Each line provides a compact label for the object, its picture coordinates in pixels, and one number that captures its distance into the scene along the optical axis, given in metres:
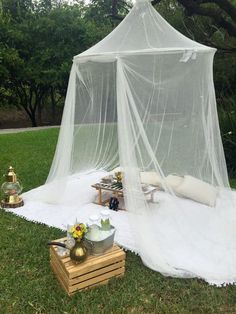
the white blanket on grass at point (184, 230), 2.29
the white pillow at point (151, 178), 2.86
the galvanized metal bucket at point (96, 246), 2.13
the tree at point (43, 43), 10.04
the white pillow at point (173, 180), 3.08
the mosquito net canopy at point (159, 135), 2.46
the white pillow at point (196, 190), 3.20
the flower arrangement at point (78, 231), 2.01
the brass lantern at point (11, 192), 3.33
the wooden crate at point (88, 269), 1.99
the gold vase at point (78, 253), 2.00
